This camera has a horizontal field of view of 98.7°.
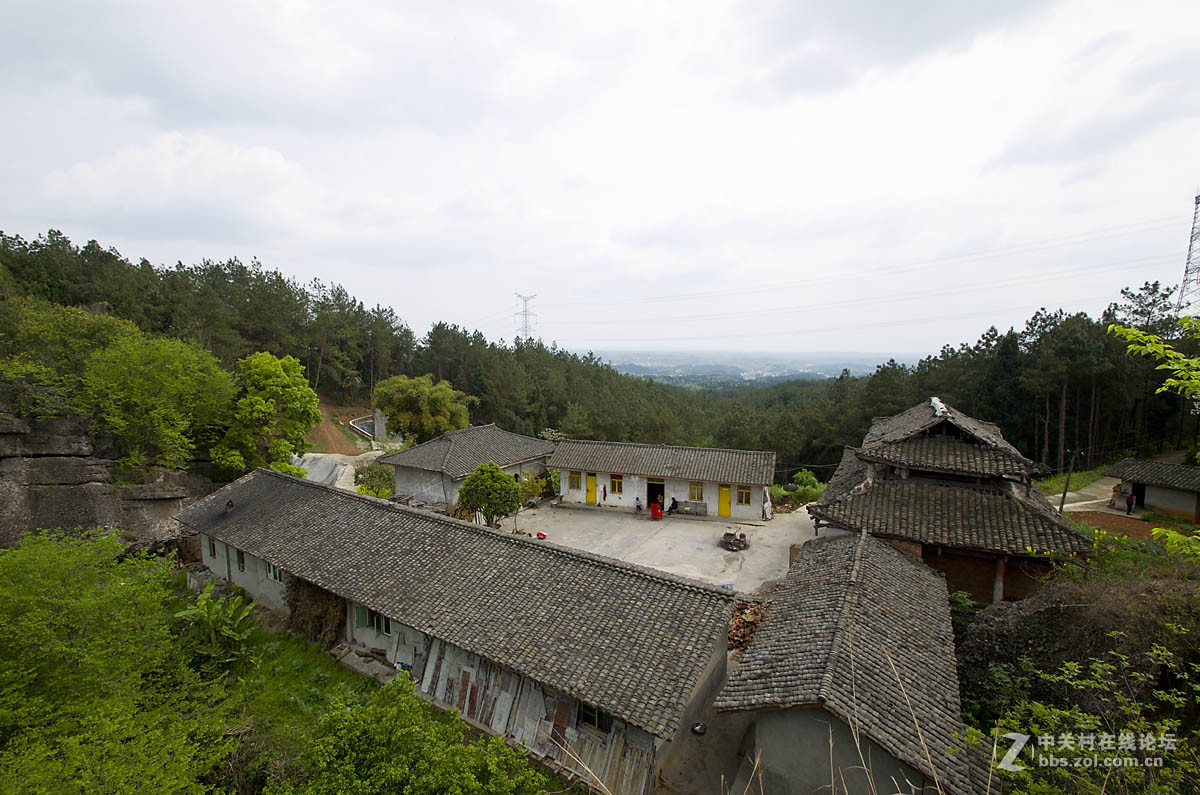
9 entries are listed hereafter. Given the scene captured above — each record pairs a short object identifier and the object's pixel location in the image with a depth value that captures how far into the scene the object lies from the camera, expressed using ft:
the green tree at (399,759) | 18.49
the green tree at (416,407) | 103.71
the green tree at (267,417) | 77.97
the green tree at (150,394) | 67.82
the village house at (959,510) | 37.96
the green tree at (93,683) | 24.84
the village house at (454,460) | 79.56
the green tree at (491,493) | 59.21
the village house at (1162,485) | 64.39
